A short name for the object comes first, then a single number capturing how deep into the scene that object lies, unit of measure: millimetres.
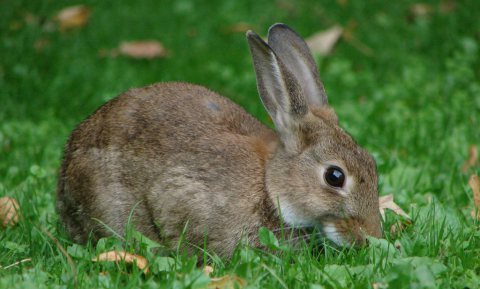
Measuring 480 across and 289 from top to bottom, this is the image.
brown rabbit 10008
